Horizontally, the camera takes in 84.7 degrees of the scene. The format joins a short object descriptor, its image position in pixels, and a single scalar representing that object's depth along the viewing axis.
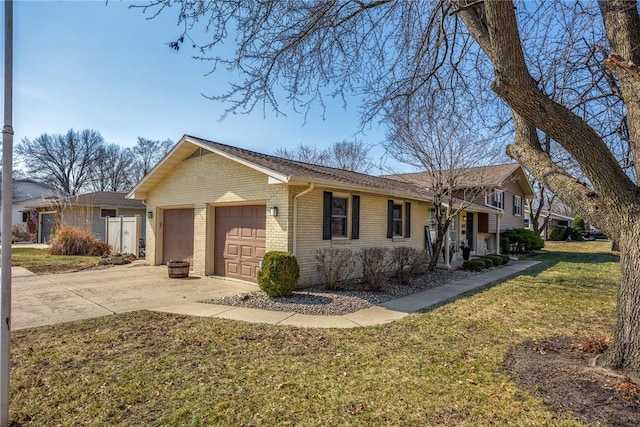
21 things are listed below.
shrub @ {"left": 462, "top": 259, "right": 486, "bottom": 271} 13.54
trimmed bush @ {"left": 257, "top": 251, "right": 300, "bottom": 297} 7.90
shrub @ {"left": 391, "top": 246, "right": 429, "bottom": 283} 10.56
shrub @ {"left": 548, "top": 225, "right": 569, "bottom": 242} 37.56
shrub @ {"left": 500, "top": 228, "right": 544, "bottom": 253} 22.16
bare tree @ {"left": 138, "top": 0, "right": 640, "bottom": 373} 3.85
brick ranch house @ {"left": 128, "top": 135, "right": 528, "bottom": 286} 9.14
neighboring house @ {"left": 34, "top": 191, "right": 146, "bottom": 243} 18.97
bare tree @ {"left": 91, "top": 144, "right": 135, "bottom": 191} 46.53
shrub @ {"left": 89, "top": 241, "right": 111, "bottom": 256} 17.30
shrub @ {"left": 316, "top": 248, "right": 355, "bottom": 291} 9.05
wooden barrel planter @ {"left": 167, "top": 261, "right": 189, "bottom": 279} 10.77
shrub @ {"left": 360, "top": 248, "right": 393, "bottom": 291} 9.22
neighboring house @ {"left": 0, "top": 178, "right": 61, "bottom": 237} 29.64
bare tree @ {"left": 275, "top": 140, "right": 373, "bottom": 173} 32.59
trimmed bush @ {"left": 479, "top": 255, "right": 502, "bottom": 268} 14.69
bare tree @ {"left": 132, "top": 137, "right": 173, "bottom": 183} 48.00
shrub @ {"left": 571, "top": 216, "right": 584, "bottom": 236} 43.12
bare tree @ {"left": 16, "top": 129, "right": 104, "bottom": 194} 43.81
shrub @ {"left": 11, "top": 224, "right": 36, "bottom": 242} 27.57
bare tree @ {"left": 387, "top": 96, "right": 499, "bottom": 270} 11.28
